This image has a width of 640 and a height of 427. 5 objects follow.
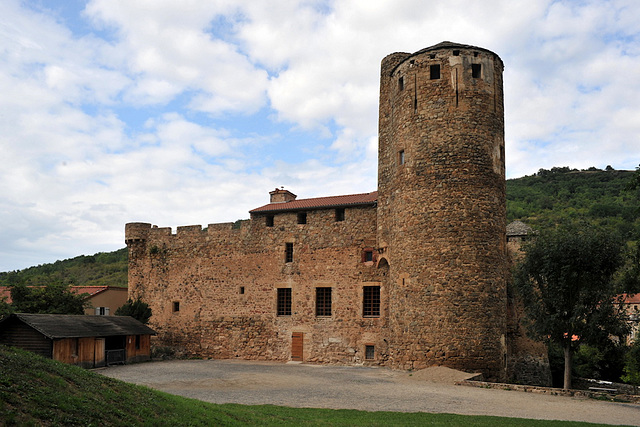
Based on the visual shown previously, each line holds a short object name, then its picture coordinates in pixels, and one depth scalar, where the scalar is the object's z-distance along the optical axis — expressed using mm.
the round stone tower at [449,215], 20094
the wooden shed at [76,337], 20672
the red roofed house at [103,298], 31980
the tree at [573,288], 16688
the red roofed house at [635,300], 46291
